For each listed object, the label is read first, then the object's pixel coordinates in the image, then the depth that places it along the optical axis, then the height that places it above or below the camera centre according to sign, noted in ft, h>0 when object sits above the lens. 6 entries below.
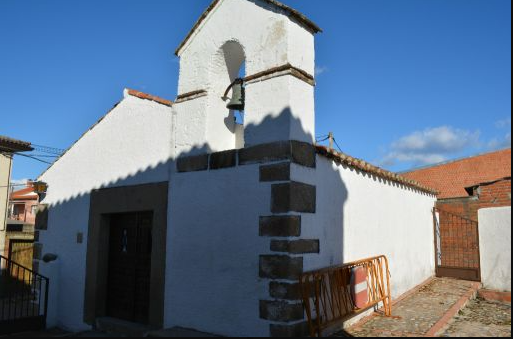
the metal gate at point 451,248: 30.71 -1.77
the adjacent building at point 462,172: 68.22 +9.99
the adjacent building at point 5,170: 45.78 +5.60
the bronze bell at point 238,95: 19.04 +5.97
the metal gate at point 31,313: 24.90 -6.05
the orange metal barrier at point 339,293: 15.76 -2.95
